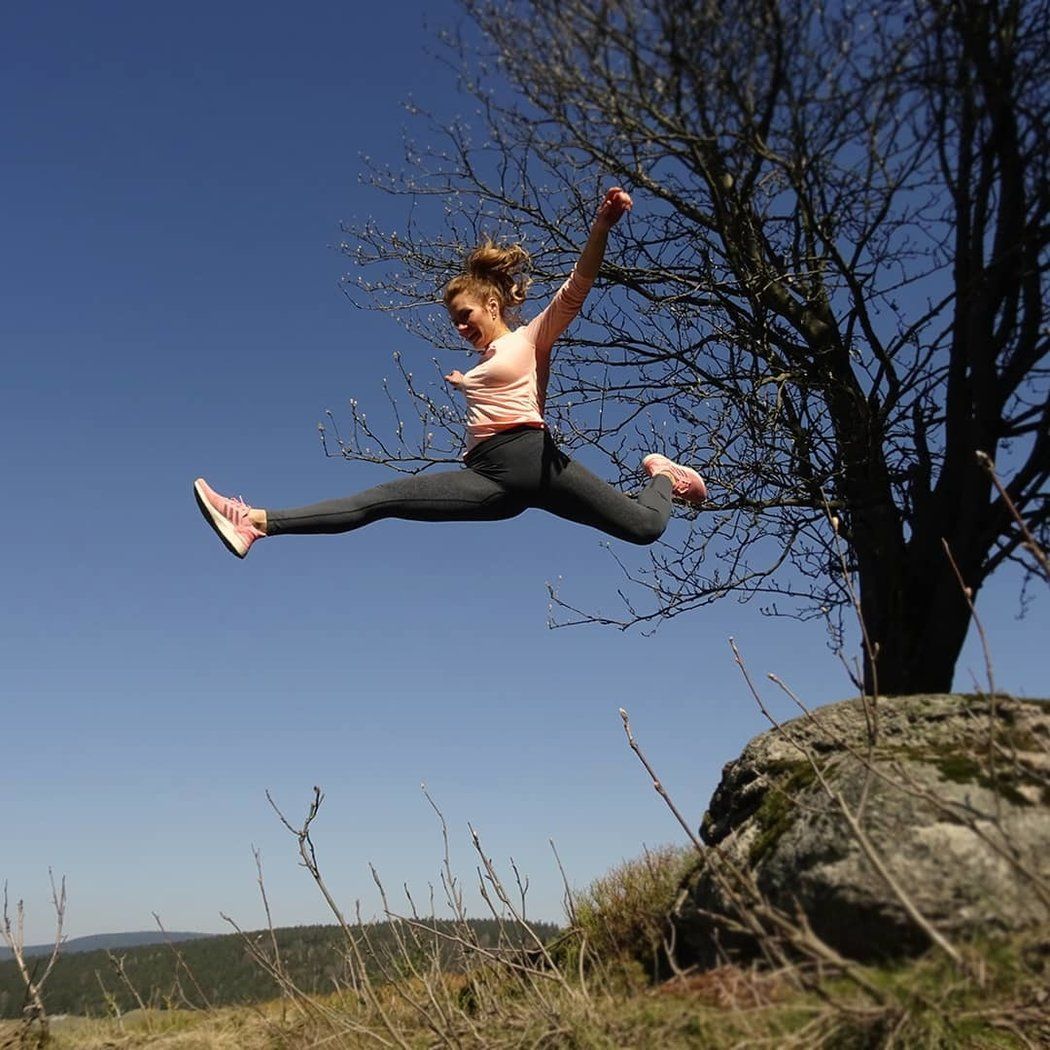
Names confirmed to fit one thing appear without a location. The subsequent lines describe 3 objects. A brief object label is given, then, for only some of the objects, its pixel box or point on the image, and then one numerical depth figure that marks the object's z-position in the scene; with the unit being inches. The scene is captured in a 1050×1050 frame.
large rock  120.4
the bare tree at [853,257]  190.1
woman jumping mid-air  176.1
